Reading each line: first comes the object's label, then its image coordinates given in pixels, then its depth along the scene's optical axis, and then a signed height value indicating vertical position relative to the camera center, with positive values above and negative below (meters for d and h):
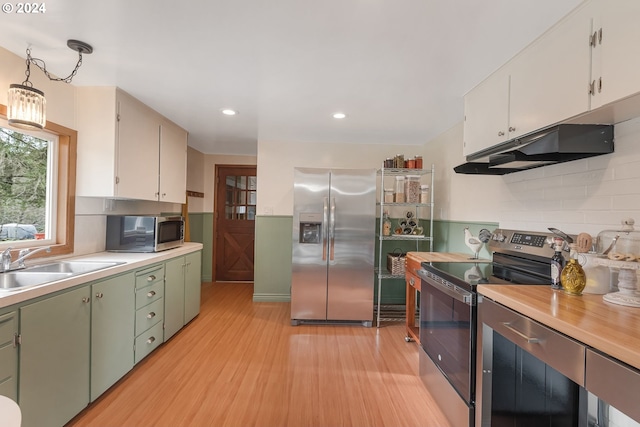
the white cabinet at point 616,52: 1.09 +0.68
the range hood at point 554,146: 1.38 +0.38
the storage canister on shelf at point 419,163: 3.31 +0.59
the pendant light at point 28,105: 1.61 +0.57
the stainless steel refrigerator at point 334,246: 3.24 -0.38
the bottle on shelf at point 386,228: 3.42 -0.17
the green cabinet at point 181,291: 2.73 -0.86
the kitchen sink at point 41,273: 1.73 -0.44
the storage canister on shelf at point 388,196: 3.38 +0.21
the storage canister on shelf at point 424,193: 3.31 +0.25
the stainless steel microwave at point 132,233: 2.67 -0.25
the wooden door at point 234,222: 5.07 -0.23
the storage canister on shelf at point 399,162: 3.31 +0.60
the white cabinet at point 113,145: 2.36 +0.53
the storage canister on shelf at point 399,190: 3.34 +0.28
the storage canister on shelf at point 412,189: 3.29 +0.29
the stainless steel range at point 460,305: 1.56 -0.56
